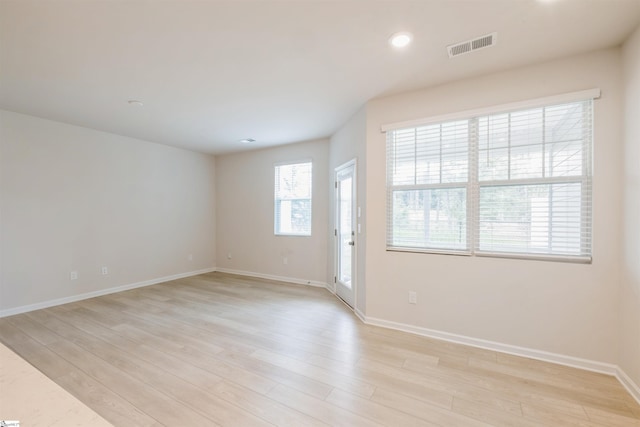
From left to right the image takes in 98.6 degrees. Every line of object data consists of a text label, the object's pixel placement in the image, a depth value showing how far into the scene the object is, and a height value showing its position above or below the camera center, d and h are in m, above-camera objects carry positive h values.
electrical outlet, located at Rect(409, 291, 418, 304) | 3.04 -0.98
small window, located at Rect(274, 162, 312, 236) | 5.28 +0.20
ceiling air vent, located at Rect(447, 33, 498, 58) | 2.13 +1.32
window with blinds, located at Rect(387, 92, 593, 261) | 2.41 +0.25
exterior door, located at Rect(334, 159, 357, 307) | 3.83 -0.35
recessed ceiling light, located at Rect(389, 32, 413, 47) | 2.09 +1.32
